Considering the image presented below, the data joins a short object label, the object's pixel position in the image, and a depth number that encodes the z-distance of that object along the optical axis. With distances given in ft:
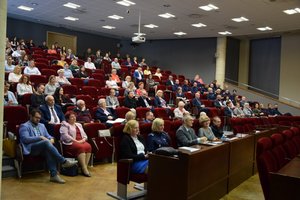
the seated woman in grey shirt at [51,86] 22.59
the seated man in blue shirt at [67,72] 29.72
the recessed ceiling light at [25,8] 39.38
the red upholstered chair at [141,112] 23.50
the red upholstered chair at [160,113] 25.11
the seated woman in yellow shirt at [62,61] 32.60
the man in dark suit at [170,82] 38.75
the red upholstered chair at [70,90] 24.73
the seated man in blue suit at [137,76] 36.64
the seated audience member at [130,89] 27.78
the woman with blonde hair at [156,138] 14.08
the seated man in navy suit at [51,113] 18.02
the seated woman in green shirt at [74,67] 31.75
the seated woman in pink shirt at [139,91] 28.71
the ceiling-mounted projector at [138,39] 33.45
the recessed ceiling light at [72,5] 35.55
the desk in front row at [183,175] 10.68
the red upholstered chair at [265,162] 10.16
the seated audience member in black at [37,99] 20.03
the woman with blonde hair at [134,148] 12.50
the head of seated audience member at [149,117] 21.01
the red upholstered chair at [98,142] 17.35
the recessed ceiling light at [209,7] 32.18
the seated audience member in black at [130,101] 25.68
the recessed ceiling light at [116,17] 40.58
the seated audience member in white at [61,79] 25.84
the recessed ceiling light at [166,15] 37.34
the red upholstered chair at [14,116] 16.52
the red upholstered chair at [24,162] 14.24
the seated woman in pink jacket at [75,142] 15.60
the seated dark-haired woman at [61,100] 21.11
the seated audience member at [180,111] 26.30
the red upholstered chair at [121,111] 22.57
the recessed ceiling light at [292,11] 31.79
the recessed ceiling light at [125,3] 32.89
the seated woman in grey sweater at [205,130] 17.33
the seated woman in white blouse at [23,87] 21.68
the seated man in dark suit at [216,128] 18.63
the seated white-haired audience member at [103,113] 21.02
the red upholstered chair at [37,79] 25.30
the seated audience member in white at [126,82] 31.91
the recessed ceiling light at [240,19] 36.69
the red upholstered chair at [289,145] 13.51
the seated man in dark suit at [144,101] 27.14
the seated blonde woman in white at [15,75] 23.58
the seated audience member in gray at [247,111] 36.70
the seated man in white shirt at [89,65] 36.94
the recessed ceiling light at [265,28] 41.40
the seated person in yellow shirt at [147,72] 42.37
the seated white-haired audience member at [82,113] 19.27
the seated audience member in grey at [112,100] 24.57
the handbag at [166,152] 11.14
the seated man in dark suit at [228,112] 33.27
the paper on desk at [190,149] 11.39
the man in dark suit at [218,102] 35.70
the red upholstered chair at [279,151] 11.84
